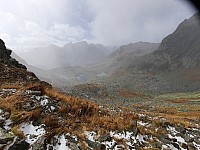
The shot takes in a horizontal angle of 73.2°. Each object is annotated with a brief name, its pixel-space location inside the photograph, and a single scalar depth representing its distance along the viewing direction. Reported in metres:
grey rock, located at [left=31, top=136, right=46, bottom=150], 5.78
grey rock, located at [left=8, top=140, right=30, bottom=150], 5.57
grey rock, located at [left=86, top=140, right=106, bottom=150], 6.25
